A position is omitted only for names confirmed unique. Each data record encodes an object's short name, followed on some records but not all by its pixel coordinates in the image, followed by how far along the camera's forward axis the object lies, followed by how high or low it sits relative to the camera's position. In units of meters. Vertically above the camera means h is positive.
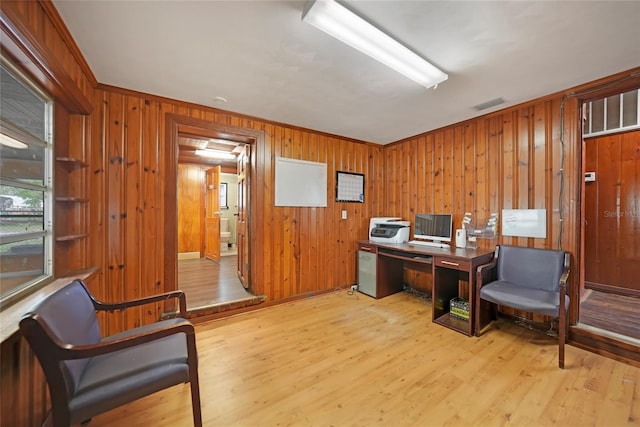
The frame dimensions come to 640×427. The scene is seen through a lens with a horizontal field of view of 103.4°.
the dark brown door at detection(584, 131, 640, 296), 3.37 +0.03
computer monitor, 3.27 -0.18
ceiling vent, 2.60 +1.17
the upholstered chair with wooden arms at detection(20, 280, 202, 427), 1.06 -0.77
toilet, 6.57 -0.56
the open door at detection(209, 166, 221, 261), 5.45 -0.06
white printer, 3.57 -0.24
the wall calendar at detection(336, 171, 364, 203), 3.88 +0.42
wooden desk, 2.60 -0.74
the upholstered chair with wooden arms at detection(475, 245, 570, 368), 2.06 -0.68
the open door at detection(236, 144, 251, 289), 3.41 -0.07
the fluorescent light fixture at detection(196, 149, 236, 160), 4.86 +1.18
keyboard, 3.18 -0.40
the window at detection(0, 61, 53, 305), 1.33 +0.15
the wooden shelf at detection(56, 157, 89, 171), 1.83 +0.37
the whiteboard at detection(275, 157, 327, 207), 3.34 +0.42
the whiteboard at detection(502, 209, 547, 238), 2.59 -0.09
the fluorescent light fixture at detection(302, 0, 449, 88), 1.41 +1.12
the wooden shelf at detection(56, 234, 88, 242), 1.79 -0.19
